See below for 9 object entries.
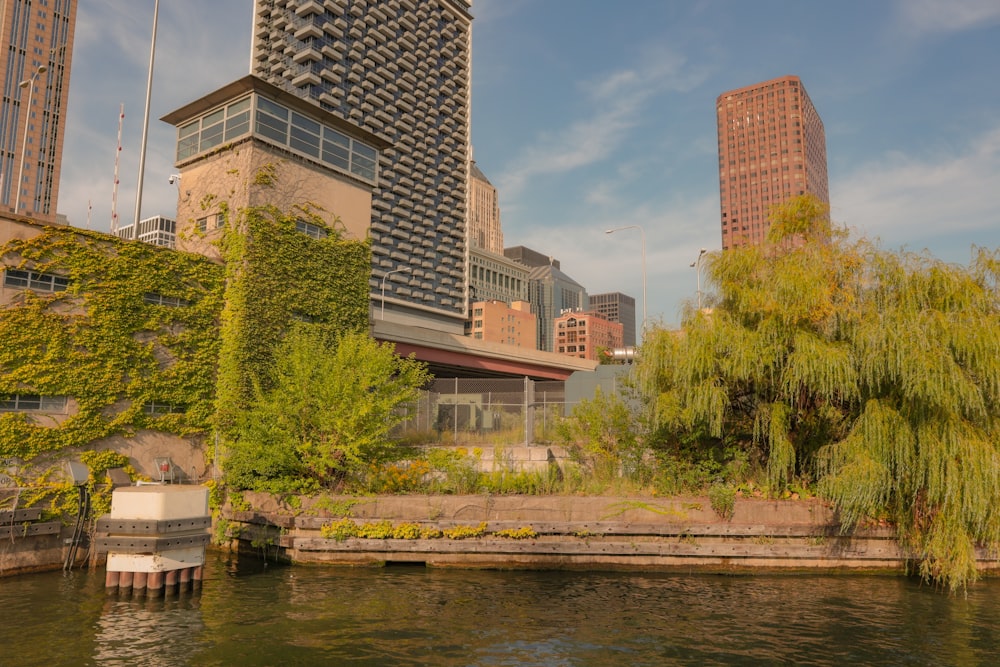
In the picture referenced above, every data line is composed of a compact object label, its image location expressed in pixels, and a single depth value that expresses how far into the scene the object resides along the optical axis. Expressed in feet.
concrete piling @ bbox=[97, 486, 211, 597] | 50.57
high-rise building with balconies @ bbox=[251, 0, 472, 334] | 355.36
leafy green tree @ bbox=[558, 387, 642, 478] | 71.92
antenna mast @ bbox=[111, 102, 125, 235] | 101.52
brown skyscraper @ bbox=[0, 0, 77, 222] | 471.21
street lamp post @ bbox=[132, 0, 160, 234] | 84.33
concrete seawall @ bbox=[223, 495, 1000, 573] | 59.16
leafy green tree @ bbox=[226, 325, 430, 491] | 68.08
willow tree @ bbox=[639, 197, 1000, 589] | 51.16
